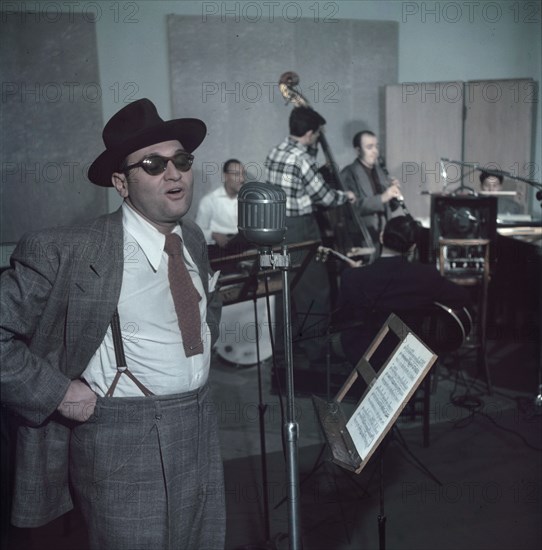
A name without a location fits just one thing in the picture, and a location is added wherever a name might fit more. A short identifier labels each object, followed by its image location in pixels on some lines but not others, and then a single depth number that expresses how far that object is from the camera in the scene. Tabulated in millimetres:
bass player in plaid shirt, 5422
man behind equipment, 6223
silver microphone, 1776
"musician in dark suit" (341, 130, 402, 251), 6266
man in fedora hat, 2008
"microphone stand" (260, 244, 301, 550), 1802
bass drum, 5062
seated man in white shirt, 6066
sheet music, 2029
